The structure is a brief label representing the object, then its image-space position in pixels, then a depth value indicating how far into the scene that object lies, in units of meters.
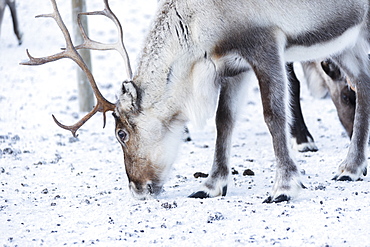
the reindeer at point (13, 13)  22.12
